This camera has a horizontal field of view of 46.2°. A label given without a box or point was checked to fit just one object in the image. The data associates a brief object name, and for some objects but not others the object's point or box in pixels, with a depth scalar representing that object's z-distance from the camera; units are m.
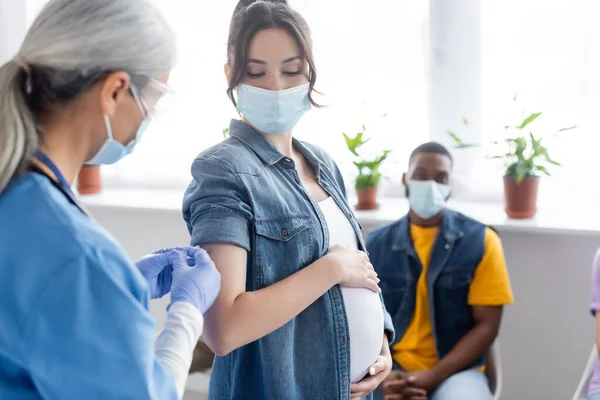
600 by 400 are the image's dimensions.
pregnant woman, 1.14
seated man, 2.09
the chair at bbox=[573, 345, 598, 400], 1.90
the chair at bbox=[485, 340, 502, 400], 2.08
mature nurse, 0.82
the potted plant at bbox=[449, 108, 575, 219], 2.30
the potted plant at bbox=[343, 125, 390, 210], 2.53
